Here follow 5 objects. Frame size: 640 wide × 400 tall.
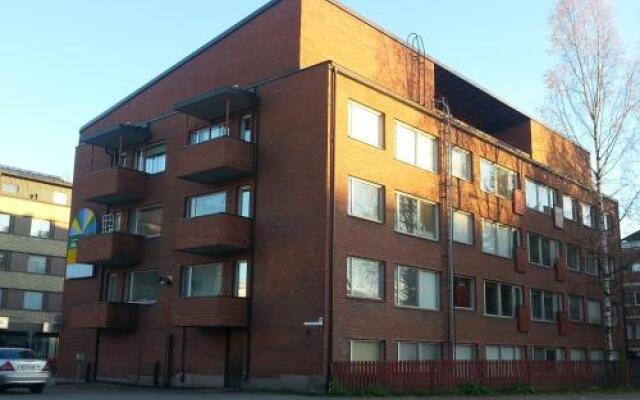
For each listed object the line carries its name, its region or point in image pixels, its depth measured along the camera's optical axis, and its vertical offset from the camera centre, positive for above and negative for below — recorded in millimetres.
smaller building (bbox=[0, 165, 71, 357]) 59500 +7559
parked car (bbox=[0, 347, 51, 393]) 22547 -633
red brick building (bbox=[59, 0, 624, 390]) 25219 +5264
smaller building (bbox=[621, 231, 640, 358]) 72125 +4852
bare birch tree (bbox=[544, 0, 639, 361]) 35281 +12427
